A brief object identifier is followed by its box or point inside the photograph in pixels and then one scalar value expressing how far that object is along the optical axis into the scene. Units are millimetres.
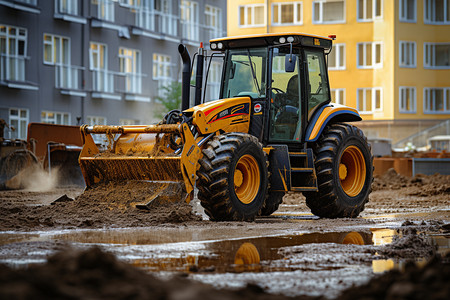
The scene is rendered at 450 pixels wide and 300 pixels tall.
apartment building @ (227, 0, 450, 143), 53344
